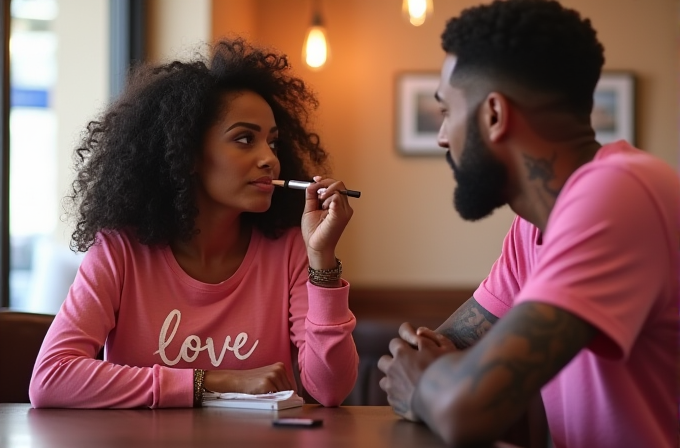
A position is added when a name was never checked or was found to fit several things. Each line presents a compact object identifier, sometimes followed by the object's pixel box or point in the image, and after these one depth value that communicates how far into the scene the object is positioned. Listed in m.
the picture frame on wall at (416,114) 4.46
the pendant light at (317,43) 4.02
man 1.08
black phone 1.36
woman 1.72
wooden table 1.22
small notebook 1.51
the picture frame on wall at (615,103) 4.41
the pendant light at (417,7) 3.36
